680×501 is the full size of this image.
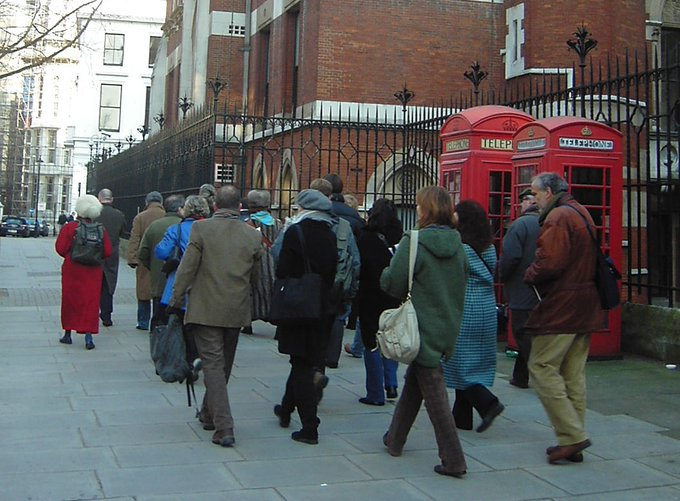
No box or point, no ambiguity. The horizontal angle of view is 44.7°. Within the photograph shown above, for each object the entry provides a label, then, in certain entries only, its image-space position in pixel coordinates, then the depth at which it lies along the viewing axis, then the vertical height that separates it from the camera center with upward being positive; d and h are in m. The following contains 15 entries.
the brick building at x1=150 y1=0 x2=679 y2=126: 18.34 +6.45
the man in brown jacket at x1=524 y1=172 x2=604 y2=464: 5.64 -0.07
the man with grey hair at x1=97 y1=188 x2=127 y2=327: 12.05 +0.65
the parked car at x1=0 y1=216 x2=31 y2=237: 56.38 +4.62
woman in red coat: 10.16 +0.10
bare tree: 17.00 +5.99
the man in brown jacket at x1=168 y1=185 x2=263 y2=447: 6.03 +0.05
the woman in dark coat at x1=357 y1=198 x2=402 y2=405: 7.13 +0.17
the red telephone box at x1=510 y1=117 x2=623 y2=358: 9.14 +1.60
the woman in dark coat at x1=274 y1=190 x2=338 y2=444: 6.04 -0.19
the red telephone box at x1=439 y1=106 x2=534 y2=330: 10.38 +1.88
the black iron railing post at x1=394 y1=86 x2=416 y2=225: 14.35 +2.65
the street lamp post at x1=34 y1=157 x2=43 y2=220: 79.10 +10.06
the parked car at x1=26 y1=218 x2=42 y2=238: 59.95 +4.81
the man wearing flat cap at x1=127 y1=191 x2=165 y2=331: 11.68 +0.51
